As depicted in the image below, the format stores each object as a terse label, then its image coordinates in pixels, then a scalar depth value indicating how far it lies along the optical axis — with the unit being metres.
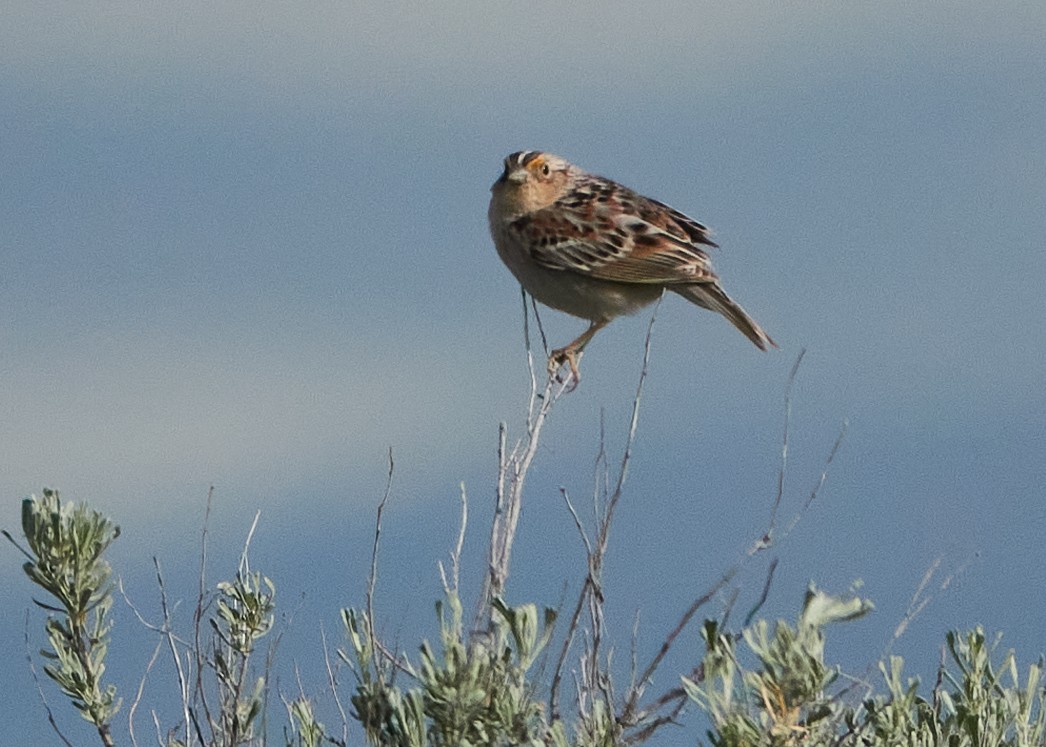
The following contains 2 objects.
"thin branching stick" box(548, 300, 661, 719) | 8.84
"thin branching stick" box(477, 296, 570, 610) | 9.46
